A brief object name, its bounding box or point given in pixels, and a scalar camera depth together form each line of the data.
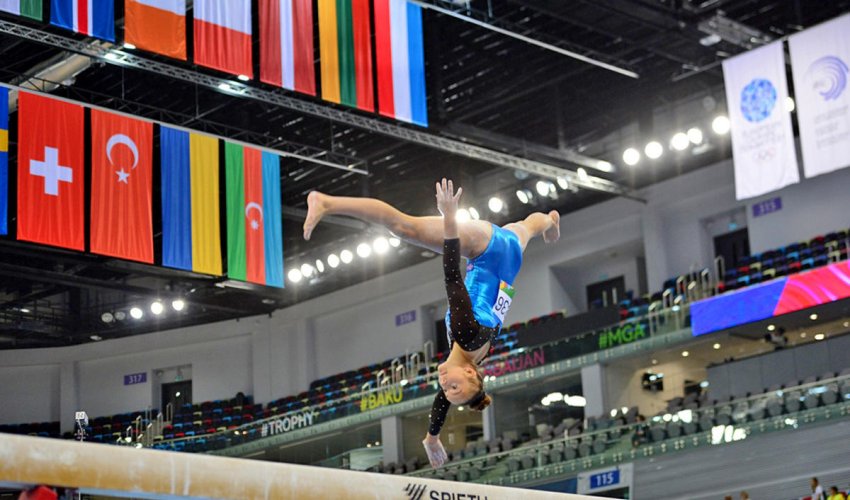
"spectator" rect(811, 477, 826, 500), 16.33
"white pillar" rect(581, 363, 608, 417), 24.53
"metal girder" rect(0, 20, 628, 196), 16.61
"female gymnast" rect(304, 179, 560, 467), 6.67
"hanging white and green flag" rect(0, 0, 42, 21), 15.02
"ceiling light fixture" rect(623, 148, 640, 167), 24.42
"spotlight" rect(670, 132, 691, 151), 23.78
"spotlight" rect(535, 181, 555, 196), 26.09
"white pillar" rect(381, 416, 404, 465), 28.03
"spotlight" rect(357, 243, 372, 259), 29.45
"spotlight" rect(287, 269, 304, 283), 30.55
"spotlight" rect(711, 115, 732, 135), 23.11
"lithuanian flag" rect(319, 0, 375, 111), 17.17
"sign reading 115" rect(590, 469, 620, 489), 20.25
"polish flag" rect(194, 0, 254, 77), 16.20
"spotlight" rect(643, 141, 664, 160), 24.19
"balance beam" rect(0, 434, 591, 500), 4.93
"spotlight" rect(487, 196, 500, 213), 26.14
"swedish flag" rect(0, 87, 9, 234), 17.03
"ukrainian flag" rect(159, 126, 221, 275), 18.52
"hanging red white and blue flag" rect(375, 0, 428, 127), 17.55
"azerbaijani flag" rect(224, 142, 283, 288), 19.12
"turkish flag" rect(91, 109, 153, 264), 17.62
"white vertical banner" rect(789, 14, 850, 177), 17.66
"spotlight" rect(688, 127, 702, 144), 23.64
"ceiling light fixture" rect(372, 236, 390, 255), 28.28
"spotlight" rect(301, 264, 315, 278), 30.88
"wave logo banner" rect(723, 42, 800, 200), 18.38
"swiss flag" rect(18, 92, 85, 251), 16.86
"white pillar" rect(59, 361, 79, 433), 34.12
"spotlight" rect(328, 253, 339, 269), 30.36
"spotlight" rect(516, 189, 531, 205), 26.39
